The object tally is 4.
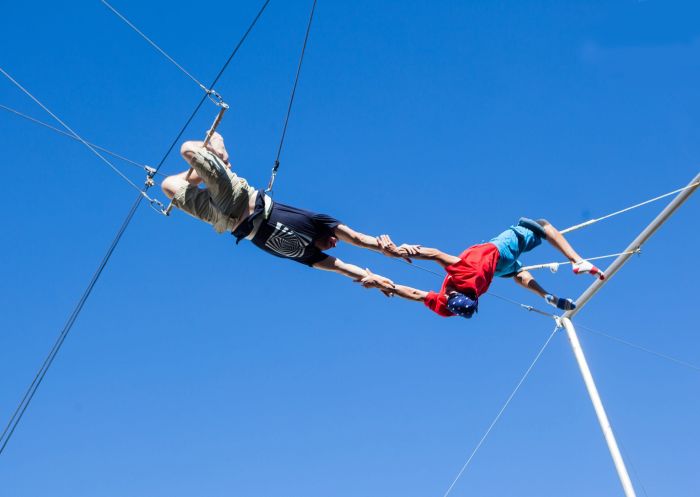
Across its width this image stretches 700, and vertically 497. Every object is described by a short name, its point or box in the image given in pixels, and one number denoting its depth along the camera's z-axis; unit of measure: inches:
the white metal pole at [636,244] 338.3
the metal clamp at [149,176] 341.1
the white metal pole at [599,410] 342.6
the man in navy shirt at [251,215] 323.0
